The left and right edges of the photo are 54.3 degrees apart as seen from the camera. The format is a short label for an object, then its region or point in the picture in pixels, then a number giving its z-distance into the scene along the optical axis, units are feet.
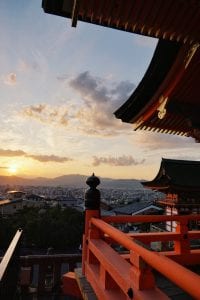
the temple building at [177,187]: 37.44
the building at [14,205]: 173.83
